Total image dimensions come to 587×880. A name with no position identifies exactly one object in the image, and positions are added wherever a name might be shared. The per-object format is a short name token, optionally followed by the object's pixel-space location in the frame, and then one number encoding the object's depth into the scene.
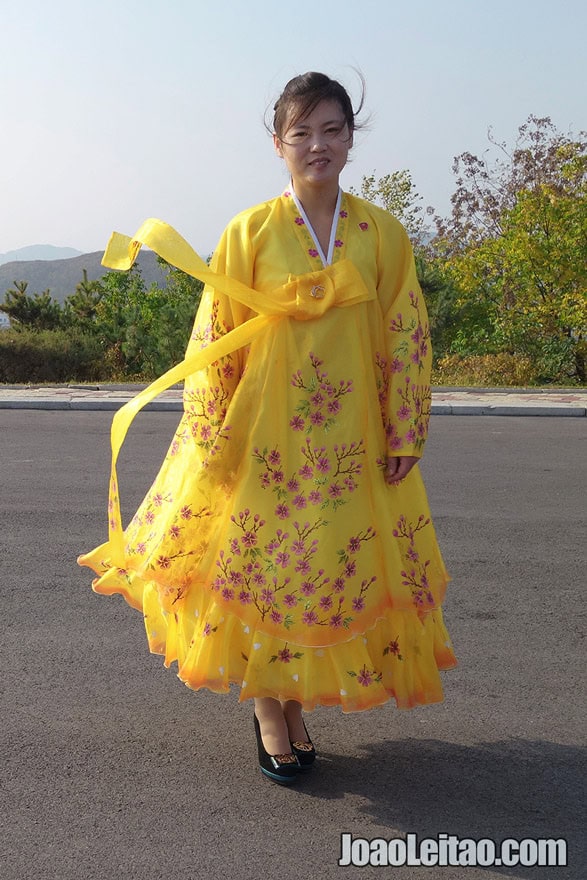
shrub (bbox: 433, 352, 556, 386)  16.61
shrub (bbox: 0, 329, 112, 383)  17.50
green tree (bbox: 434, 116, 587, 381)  17.23
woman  3.07
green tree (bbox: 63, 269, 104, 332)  20.84
